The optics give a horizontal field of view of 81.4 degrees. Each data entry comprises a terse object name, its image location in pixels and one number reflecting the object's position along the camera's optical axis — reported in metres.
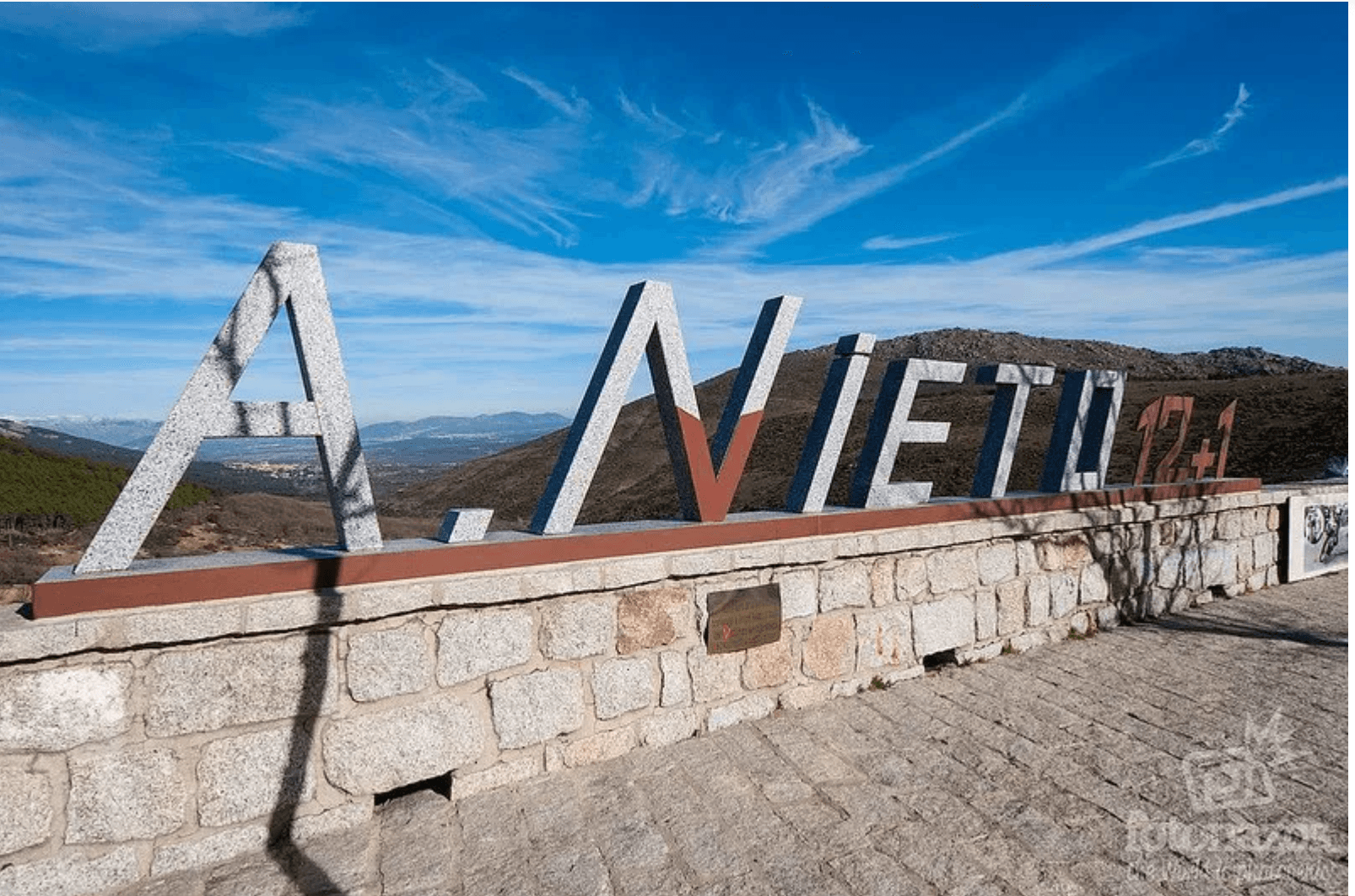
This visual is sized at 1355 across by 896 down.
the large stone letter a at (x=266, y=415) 3.37
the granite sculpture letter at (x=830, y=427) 5.18
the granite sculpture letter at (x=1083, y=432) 6.73
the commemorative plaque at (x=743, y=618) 4.53
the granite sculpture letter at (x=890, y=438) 5.50
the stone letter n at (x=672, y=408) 4.40
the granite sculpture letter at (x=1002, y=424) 6.20
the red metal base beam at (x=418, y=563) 3.12
